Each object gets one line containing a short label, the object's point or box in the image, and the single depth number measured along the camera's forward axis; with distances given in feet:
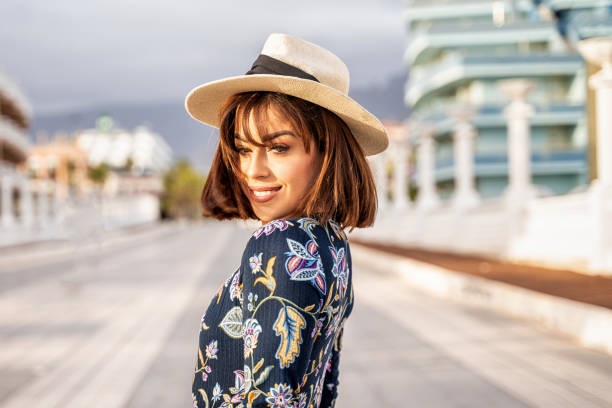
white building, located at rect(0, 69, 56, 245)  122.31
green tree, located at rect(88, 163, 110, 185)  364.58
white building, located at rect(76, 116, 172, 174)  558.56
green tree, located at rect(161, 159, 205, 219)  476.95
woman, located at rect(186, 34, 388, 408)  4.27
